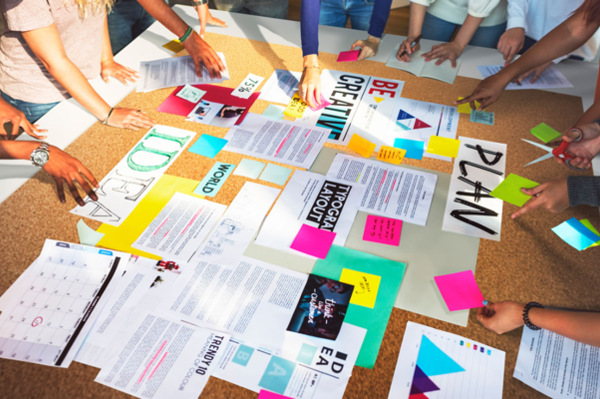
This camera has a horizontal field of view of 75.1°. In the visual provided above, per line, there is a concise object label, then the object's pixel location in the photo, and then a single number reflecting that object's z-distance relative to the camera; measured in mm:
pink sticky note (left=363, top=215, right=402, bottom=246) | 873
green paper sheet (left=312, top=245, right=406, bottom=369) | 716
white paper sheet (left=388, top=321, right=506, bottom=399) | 666
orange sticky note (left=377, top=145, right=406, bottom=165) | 1053
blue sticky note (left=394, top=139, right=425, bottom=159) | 1065
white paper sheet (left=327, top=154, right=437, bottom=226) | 926
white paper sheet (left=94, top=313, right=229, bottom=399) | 670
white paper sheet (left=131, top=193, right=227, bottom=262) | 859
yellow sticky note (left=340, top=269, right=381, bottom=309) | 767
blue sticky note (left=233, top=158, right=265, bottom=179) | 1024
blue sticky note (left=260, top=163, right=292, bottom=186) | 1010
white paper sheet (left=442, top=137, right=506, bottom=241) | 891
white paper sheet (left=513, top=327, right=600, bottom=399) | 662
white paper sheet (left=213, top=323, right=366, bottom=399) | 665
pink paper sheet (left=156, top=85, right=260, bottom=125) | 1215
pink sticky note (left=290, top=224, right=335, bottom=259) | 851
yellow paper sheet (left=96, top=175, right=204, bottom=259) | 875
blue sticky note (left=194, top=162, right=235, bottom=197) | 983
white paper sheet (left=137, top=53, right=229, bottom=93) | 1306
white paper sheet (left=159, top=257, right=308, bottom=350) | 735
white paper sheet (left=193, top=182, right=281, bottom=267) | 849
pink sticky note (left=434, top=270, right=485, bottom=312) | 769
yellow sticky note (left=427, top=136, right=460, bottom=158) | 1063
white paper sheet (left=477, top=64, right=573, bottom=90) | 1254
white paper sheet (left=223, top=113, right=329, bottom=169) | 1067
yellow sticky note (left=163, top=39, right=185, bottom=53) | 1471
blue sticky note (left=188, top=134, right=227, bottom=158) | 1080
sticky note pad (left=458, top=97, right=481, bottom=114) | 1182
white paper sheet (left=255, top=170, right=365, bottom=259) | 883
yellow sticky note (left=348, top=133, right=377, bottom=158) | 1074
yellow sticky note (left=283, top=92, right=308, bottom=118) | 1198
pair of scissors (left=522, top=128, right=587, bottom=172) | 1025
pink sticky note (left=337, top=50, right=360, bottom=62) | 1390
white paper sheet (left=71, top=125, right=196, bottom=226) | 944
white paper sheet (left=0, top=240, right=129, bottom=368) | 723
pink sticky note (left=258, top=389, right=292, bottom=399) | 655
